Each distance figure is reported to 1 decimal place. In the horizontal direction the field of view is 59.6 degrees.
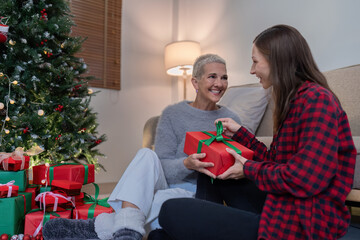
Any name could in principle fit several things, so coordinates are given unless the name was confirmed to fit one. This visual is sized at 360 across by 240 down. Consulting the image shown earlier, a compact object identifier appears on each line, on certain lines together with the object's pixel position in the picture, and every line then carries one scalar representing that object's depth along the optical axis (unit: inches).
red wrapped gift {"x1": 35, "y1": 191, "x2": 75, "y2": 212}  57.4
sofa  66.7
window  126.5
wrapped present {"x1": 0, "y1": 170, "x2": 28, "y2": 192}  60.5
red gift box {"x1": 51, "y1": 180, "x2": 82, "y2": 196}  60.6
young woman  27.7
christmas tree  76.2
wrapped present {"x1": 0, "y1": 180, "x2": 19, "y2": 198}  55.0
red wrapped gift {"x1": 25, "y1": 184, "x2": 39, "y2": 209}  64.2
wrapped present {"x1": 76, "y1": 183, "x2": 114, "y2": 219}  60.0
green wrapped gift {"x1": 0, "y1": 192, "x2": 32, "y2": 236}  54.3
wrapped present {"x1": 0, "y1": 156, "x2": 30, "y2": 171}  60.7
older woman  45.8
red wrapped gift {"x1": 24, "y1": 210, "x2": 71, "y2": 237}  55.7
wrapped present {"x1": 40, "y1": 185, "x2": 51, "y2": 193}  63.2
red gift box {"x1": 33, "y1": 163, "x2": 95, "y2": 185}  66.4
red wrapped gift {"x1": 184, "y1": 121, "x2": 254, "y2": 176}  40.2
